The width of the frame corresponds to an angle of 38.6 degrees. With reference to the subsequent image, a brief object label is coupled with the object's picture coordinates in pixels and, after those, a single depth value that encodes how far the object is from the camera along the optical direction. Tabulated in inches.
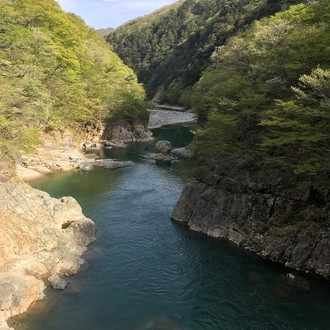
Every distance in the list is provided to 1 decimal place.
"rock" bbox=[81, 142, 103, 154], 2464.8
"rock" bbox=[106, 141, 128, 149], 2630.7
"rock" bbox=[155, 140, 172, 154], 2518.0
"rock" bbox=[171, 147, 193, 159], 2328.7
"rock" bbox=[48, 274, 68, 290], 953.5
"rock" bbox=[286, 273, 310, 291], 989.8
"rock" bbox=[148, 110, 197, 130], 3774.6
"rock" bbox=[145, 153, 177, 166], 2224.4
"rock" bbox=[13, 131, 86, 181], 1900.8
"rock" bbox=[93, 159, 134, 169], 2116.1
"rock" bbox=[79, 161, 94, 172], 2025.6
